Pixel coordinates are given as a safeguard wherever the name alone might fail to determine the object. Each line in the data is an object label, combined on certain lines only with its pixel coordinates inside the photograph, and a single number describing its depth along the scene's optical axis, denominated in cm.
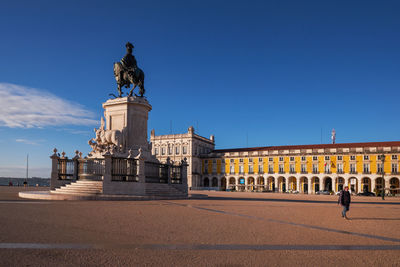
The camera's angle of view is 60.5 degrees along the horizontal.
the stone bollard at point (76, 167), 1908
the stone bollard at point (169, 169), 2048
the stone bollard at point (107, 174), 1661
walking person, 1127
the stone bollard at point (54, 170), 1955
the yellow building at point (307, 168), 6444
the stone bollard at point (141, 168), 1734
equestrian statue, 2062
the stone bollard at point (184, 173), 2205
